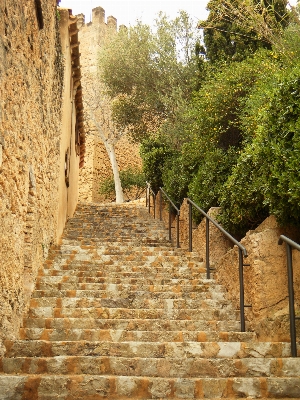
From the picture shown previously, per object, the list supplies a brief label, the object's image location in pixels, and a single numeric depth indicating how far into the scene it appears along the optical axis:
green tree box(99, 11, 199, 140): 14.20
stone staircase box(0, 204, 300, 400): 3.51
